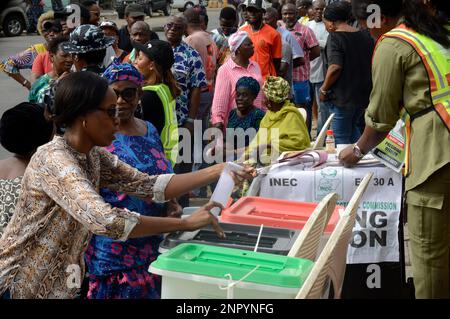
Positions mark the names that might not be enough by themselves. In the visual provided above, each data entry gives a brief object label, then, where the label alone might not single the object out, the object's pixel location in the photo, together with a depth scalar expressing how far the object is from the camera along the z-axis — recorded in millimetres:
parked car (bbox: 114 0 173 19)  27547
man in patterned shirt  6645
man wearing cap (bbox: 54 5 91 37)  7539
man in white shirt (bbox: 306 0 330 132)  8297
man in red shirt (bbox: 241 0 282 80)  8289
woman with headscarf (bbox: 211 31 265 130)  6609
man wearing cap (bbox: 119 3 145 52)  8805
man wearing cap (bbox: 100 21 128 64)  7816
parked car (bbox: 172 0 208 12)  30134
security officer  3684
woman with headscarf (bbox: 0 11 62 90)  7418
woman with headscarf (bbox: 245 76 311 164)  5539
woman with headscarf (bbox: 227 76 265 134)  6319
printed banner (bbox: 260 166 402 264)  4906
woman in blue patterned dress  3748
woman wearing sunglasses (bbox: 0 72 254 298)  2740
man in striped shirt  9375
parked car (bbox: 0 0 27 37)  24203
